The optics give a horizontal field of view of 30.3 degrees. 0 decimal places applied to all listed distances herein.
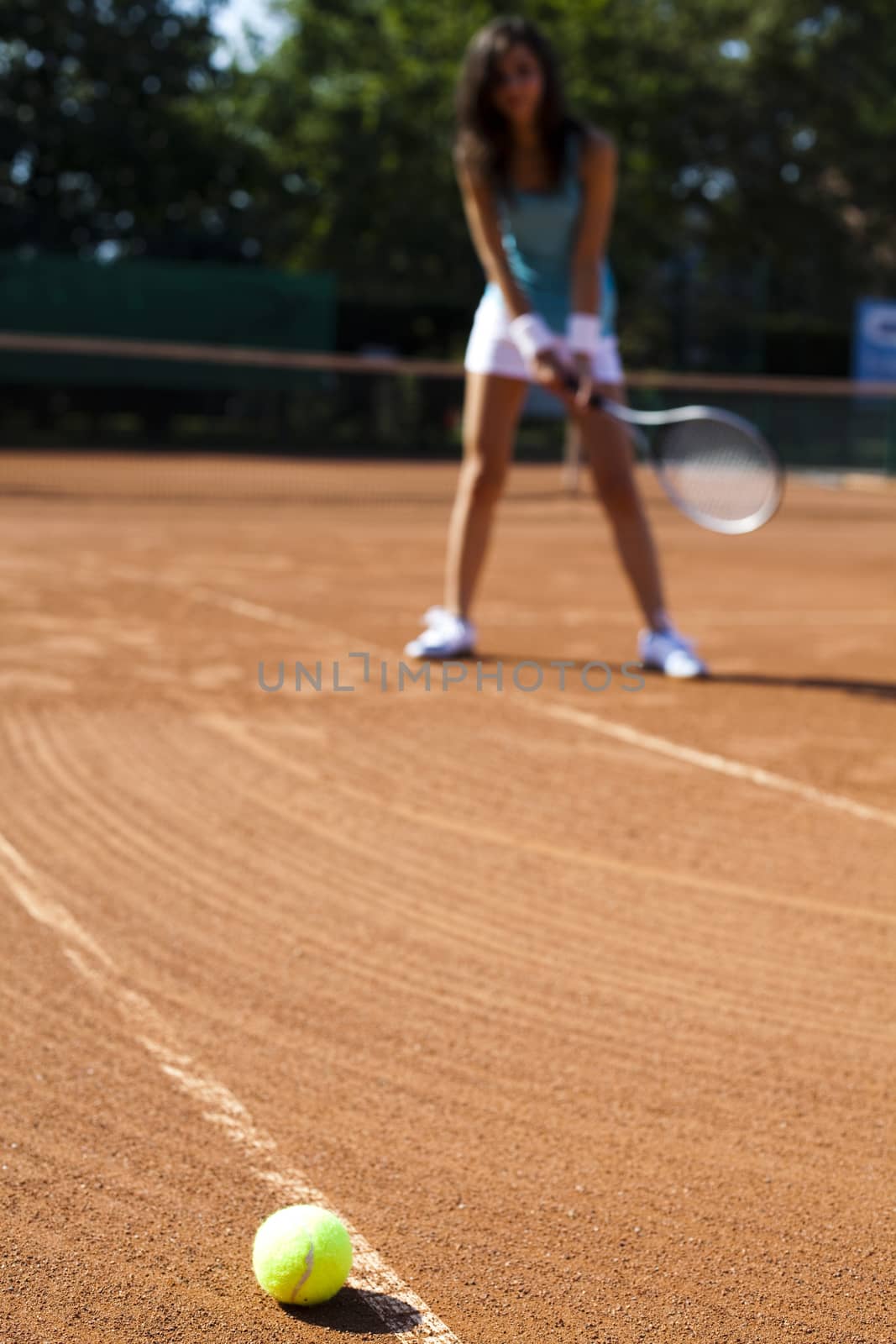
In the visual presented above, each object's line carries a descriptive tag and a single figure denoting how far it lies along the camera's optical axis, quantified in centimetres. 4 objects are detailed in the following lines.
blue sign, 2356
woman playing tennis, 525
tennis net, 1980
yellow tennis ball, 186
